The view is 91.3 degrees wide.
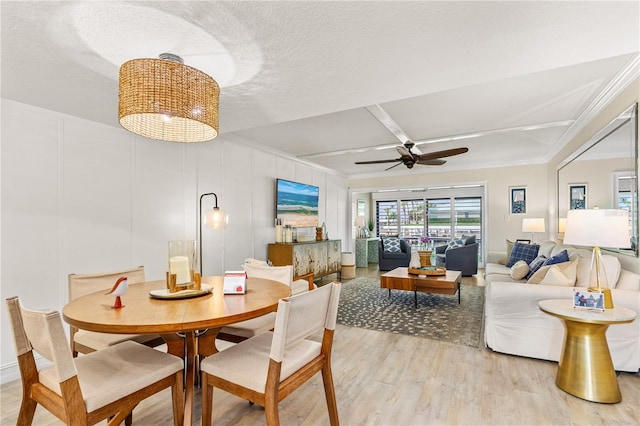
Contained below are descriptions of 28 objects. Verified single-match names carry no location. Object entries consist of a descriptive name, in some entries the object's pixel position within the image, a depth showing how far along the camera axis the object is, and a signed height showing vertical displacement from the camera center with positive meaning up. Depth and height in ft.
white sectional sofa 7.70 -2.93
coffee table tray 14.12 -2.64
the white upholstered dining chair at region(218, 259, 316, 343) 6.93 -2.51
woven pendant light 5.02 +2.03
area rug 10.85 -4.16
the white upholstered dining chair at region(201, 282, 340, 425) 4.44 -2.40
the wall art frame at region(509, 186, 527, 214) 20.80 +0.91
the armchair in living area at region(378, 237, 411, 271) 24.22 -3.17
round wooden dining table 4.24 -1.54
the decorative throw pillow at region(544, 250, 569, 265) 10.53 -1.53
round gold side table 6.60 -3.11
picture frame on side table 7.08 -1.98
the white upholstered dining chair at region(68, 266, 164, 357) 6.24 -2.51
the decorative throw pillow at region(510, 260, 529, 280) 12.37 -2.28
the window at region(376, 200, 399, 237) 33.37 -0.52
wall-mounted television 17.89 +0.60
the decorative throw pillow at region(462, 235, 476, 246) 23.65 -2.04
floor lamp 10.80 -0.21
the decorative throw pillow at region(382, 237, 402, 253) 24.77 -2.55
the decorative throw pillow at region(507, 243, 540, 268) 15.42 -2.00
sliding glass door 29.81 -0.46
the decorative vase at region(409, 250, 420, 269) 15.14 -2.30
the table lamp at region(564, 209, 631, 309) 6.49 -0.37
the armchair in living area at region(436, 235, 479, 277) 21.61 -3.16
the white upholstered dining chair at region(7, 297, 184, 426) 3.93 -2.40
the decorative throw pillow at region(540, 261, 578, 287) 8.71 -1.76
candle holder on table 5.83 -1.04
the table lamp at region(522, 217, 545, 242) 18.40 -0.68
